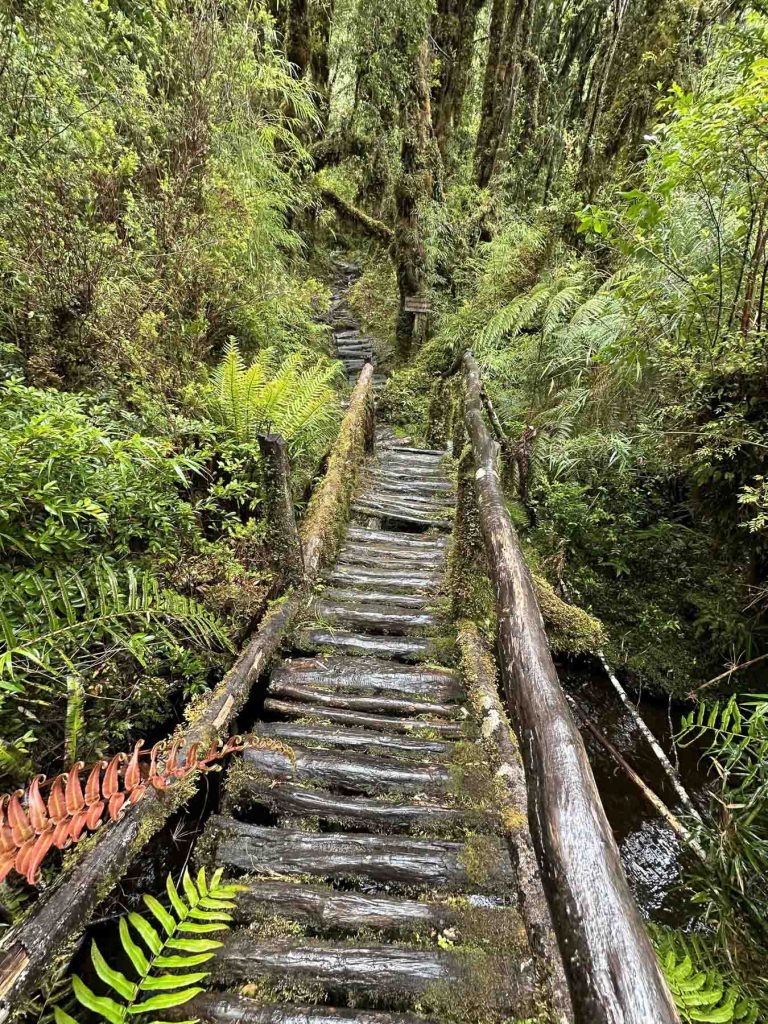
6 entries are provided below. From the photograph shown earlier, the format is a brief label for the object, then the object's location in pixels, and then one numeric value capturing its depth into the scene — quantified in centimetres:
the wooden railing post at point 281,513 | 330
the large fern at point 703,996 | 173
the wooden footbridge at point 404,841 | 120
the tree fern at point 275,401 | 385
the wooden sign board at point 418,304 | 1000
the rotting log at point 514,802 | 165
